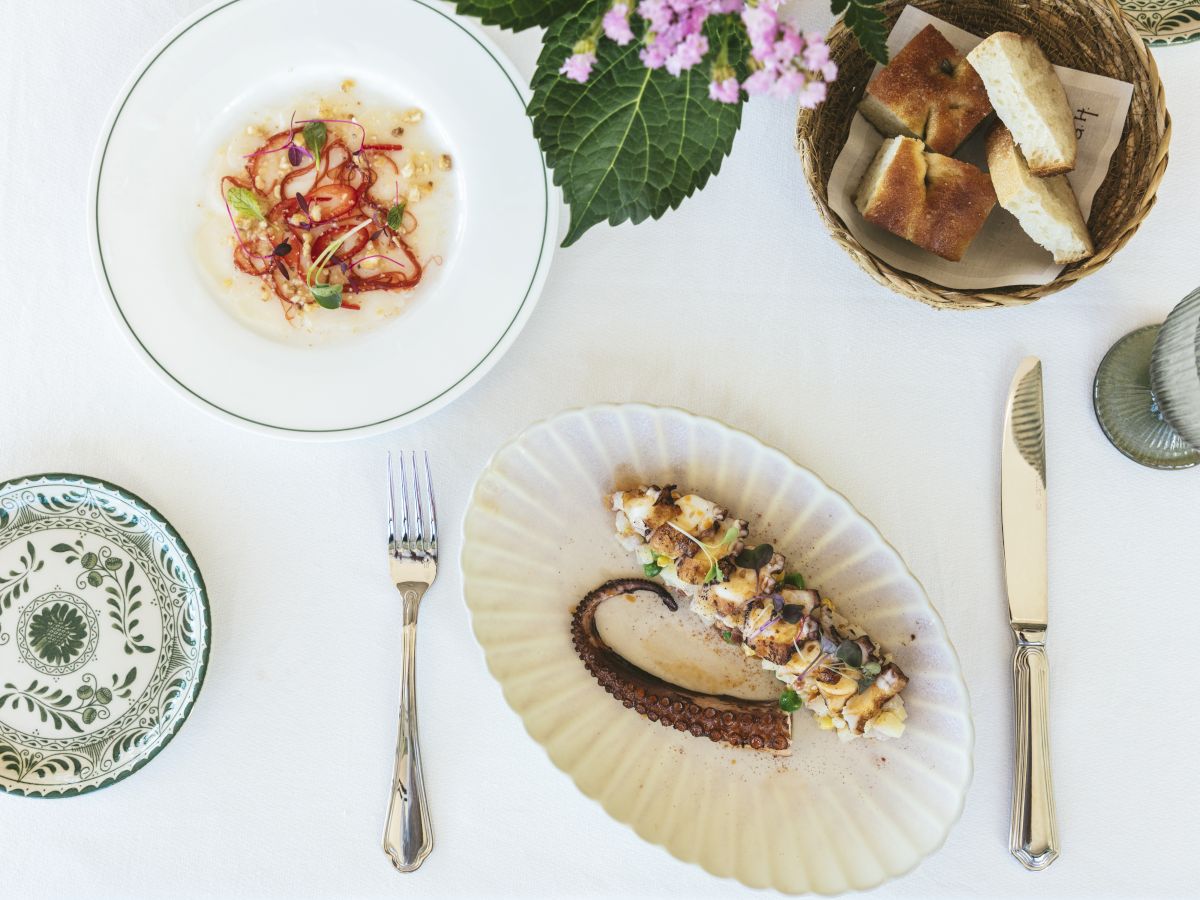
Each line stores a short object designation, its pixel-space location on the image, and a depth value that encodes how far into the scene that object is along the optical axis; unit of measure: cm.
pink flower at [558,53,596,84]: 49
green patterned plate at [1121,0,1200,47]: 62
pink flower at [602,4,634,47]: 48
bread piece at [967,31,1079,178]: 60
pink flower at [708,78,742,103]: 49
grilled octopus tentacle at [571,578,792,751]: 65
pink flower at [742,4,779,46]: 48
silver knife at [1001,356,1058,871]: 66
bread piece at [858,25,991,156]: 61
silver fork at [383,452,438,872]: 66
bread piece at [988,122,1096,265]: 61
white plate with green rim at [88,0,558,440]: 64
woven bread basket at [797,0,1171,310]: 61
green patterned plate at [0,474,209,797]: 66
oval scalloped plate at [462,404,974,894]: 65
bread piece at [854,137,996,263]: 61
